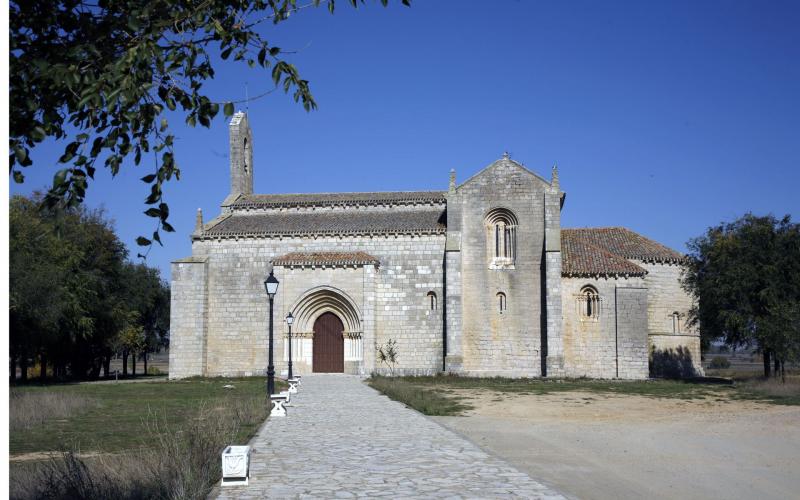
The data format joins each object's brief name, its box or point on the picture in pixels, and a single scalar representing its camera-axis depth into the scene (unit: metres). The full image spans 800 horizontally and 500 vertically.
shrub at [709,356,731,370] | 75.81
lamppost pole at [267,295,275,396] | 21.84
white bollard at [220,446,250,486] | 9.34
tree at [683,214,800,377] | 33.34
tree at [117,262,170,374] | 49.16
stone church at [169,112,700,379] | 37.31
